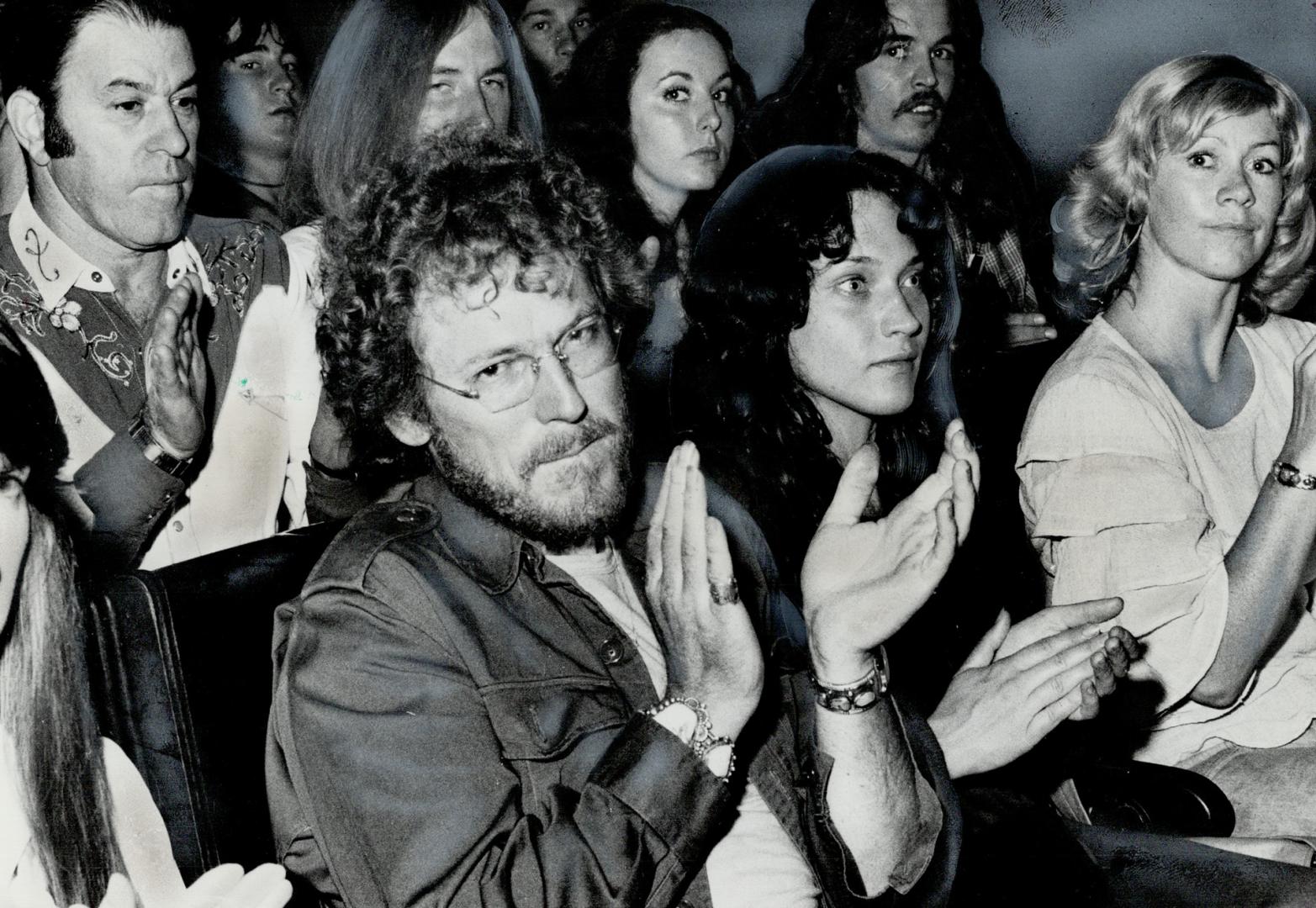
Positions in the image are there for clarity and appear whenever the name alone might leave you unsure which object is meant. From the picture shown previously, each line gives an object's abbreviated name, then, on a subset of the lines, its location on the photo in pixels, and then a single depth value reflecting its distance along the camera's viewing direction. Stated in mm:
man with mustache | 3149
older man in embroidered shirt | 2448
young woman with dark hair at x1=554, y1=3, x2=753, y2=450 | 3019
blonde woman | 2852
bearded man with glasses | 2389
